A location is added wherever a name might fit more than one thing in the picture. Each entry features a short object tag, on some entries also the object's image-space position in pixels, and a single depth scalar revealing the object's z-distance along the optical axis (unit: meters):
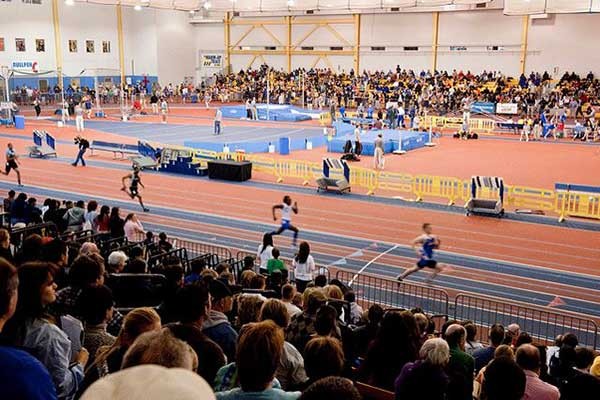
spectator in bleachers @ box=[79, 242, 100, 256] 10.23
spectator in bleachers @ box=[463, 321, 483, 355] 8.89
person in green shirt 12.38
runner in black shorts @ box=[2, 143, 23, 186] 24.67
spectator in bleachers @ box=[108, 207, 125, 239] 14.41
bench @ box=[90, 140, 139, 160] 32.22
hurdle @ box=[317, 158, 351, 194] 24.81
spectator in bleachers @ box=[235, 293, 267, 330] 6.77
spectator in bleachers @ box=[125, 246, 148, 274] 9.18
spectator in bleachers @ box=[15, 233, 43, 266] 8.41
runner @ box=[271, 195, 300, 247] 17.41
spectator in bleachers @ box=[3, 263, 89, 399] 4.22
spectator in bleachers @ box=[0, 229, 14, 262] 8.79
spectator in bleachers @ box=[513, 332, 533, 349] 8.51
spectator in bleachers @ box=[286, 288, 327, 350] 6.77
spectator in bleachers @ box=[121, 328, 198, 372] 2.48
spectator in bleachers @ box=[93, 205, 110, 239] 14.93
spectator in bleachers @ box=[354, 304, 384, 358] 7.52
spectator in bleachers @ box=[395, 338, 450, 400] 4.63
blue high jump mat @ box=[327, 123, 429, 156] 34.16
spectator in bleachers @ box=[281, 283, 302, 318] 8.50
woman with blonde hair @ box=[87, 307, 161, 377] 4.20
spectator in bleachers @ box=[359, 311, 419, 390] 5.70
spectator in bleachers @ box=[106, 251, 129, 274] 9.46
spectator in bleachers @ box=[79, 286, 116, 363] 5.33
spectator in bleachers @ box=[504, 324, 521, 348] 9.03
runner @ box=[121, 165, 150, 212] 21.09
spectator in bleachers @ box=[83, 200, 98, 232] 15.09
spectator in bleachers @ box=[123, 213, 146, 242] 15.12
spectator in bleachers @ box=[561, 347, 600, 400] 5.47
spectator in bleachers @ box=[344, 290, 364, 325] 10.15
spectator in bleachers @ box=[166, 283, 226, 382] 4.39
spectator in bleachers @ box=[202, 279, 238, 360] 5.68
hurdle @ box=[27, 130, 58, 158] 33.00
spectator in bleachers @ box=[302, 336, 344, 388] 4.38
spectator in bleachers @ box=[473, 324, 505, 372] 8.20
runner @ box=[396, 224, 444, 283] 14.38
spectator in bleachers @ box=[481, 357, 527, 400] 4.85
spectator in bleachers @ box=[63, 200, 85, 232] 15.10
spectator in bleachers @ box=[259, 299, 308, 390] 4.99
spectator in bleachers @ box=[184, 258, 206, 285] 10.20
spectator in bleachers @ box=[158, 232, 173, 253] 13.30
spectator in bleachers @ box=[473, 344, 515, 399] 6.58
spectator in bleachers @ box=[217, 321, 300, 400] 3.27
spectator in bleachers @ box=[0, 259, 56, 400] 2.31
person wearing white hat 1.55
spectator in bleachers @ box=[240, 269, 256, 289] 9.95
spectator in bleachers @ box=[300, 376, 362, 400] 2.54
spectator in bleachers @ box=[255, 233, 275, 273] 13.80
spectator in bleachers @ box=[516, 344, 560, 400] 5.75
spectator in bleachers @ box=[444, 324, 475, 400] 5.51
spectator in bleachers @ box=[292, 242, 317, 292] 12.85
